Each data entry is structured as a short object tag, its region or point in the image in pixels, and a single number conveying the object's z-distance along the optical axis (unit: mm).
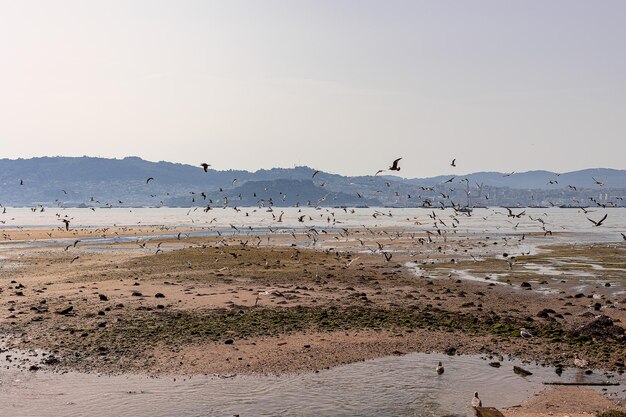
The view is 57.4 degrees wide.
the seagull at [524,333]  24098
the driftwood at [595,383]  18203
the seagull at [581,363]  20000
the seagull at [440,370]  19891
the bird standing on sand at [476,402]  16619
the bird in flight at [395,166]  29420
